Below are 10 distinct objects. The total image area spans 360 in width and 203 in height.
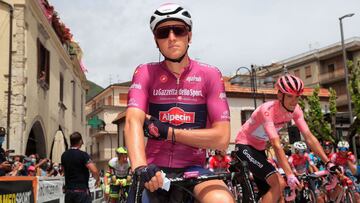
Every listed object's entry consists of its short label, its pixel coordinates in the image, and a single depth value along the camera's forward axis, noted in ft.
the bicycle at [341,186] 30.89
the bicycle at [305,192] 24.04
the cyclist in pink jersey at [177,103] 10.78
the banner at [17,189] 27.25
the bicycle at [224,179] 9.64
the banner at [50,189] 33.35
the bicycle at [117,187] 39.29
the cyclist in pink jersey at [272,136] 20.06
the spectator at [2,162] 30.32
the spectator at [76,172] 30.48
